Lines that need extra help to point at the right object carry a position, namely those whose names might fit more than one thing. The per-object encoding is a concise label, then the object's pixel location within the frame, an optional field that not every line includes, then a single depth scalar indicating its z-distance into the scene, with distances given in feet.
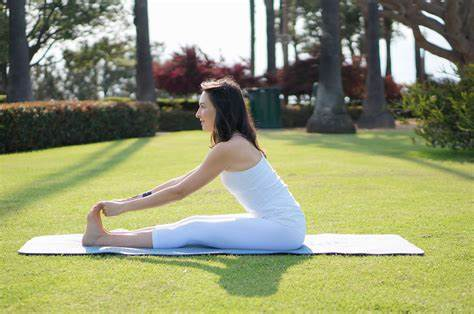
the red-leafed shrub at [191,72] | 104.53
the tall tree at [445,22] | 64.64
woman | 16.25
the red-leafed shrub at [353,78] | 107.24
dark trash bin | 90.22
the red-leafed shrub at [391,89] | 113.80
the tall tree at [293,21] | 155.08
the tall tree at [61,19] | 113.60
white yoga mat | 16.65
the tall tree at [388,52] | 141.08
